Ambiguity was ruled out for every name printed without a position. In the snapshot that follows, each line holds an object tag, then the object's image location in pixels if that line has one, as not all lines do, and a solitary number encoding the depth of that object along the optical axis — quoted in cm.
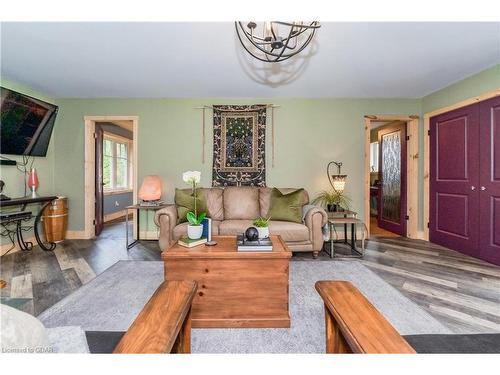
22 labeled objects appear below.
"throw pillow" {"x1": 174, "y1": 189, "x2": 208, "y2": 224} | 355
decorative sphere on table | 199
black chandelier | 151
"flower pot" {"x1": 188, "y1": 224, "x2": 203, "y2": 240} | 208
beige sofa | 332
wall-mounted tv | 344
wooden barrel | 398
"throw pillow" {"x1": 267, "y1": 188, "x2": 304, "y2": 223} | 357
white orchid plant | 210
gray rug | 162
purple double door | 319
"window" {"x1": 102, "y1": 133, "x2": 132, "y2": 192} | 647
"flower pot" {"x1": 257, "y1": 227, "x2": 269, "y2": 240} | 210
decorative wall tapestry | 436
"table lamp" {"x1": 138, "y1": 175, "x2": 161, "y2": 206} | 392
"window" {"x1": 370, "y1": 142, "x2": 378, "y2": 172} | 704
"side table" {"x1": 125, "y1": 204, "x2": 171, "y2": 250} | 387
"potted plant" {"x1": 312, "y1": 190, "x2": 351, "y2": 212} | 407
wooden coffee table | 181
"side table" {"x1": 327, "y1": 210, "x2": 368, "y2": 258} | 348
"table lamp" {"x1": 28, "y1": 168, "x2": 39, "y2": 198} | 373
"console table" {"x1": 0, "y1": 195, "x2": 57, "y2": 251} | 322
